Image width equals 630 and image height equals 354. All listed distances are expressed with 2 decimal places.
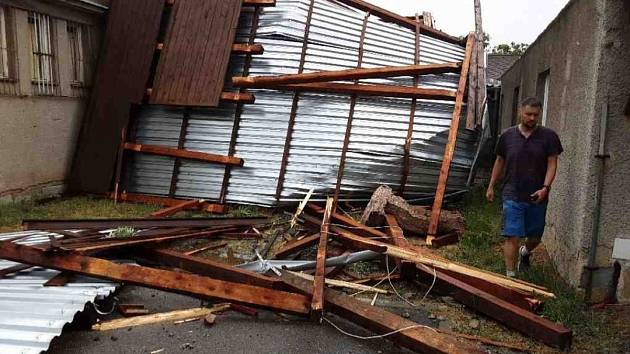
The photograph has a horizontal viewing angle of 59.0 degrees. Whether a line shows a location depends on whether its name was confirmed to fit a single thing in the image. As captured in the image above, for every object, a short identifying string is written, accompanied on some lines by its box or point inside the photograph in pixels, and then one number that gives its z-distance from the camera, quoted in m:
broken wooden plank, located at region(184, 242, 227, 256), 6.20
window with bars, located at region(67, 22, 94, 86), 9.80
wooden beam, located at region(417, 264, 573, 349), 3.91
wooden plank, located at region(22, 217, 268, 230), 6.36
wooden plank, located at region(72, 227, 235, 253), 5.25
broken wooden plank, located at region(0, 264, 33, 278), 4.67
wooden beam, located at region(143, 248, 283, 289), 4.68
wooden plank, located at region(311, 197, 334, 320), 4.16
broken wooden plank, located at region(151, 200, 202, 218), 7.71
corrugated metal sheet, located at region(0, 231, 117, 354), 3.45
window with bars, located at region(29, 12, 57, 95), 8.94
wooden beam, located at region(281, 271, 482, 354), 3.58
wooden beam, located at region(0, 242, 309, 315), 4.25
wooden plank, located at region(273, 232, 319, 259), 6.02
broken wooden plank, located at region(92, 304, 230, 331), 4.21
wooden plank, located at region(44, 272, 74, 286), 4.46
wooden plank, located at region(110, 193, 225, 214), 8.54
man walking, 5.05
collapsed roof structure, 8.45
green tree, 49.00
